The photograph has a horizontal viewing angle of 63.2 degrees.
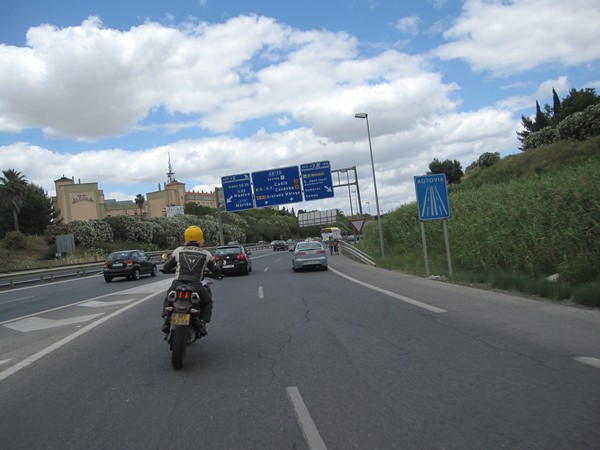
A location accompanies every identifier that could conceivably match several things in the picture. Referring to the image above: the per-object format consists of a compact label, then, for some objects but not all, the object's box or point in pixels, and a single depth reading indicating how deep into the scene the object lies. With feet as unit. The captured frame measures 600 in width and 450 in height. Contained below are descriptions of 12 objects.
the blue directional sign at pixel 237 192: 123.95
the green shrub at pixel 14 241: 166.23
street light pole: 92.96
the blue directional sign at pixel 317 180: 117.29
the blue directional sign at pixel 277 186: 119.44
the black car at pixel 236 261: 77.20
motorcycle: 19.47
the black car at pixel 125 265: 79.46
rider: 20.99
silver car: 76.48
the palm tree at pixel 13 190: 194.59
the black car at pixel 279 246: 222.69
